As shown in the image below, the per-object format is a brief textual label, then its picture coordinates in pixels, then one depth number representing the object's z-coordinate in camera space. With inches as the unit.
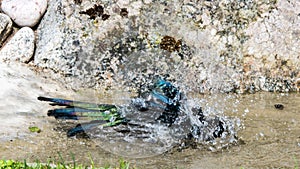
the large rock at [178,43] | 257.3
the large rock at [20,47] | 261.0
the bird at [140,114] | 209.2
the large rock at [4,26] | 264.5
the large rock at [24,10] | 268.8
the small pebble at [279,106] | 235.7
